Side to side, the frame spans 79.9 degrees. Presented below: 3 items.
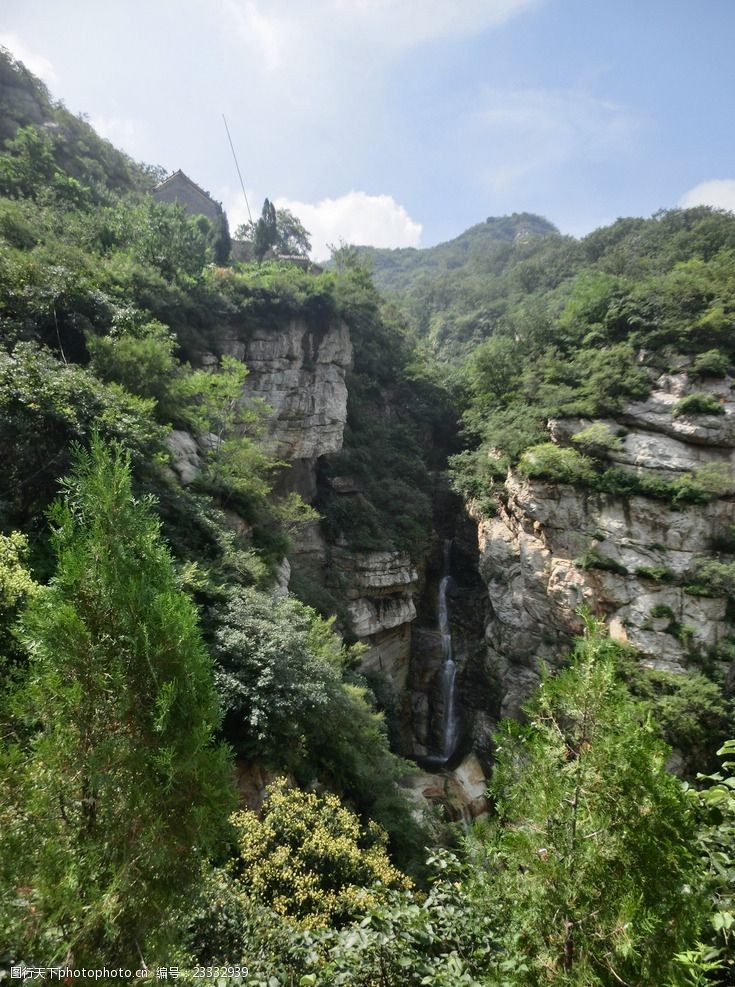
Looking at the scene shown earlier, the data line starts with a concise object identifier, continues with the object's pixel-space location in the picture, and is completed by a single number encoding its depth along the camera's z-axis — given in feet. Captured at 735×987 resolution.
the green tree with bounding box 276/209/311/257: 132.16
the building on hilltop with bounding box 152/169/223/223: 116.47
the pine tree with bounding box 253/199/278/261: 106.63
